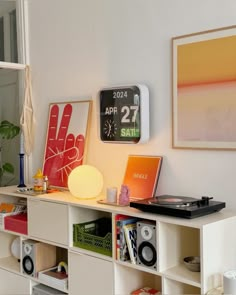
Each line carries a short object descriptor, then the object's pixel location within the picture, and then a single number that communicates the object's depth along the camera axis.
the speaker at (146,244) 1.85
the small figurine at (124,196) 2.05
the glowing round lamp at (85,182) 2.23
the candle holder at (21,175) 2.73
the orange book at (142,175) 2.14
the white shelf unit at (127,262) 1.73
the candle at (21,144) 2.84
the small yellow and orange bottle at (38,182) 2.52
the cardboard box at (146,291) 2.05
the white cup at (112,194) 2.11
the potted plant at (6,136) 2.86
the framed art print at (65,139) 2.52
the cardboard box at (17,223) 2.52
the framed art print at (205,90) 1.88
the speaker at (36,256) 2.47
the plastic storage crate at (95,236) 2.07
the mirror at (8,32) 2.91
